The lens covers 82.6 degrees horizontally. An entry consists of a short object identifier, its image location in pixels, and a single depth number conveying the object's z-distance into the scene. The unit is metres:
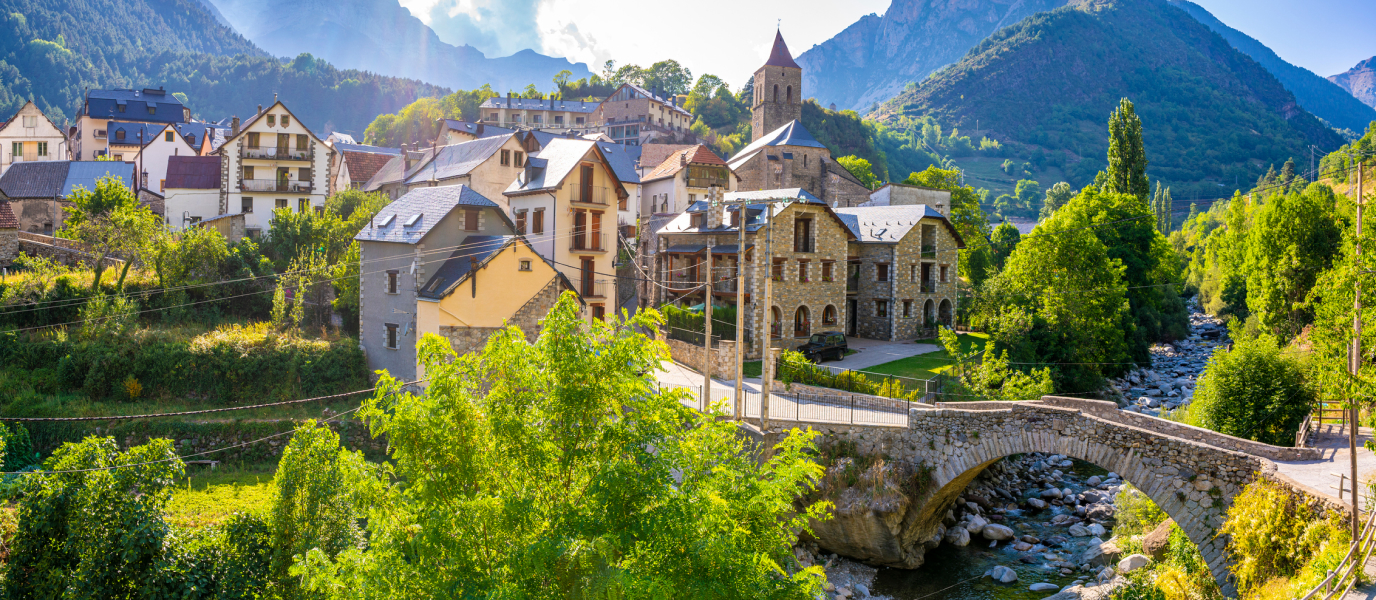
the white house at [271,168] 48.31
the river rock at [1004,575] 22.25
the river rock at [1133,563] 21.14
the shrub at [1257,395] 22.75
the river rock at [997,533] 25.45
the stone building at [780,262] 38.66
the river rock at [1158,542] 21.45
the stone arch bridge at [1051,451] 18.33
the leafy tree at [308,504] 16.88
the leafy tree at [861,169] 78.06
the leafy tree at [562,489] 9.01
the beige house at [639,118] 94.69
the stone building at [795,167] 67.94
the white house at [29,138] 65.19
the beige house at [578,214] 37.91
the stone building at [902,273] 43.66
